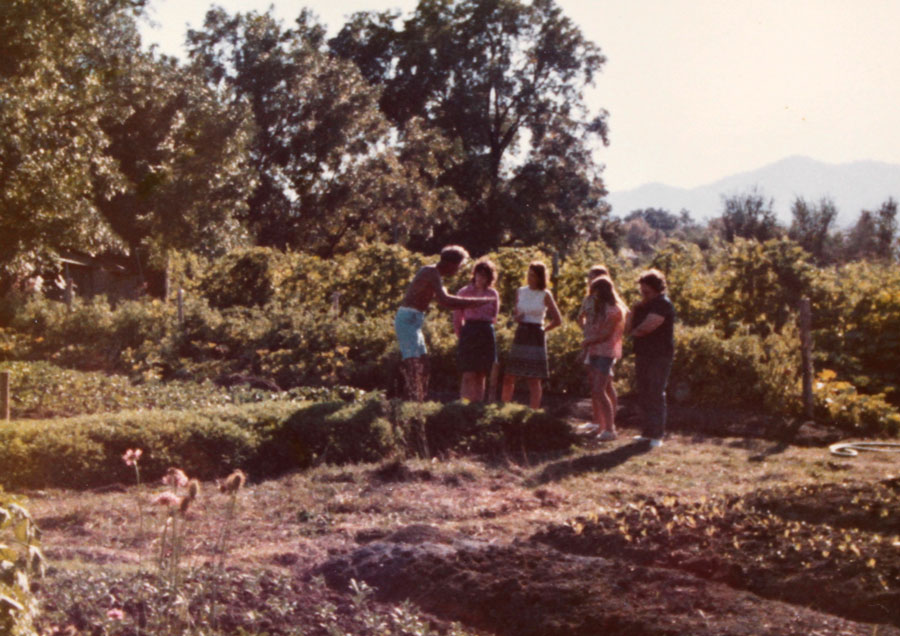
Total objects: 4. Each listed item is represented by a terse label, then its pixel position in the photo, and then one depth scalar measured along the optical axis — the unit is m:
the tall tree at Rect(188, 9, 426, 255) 39.25
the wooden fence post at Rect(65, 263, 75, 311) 23.42
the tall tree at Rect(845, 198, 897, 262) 44.66
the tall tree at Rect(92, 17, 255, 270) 35.31
